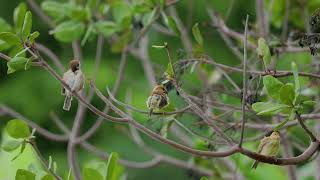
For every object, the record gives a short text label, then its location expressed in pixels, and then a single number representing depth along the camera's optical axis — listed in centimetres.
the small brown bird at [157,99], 1145
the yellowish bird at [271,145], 1143
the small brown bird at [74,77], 1154
